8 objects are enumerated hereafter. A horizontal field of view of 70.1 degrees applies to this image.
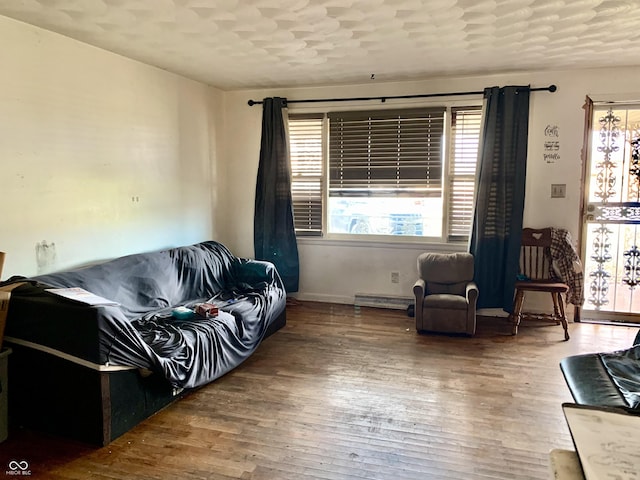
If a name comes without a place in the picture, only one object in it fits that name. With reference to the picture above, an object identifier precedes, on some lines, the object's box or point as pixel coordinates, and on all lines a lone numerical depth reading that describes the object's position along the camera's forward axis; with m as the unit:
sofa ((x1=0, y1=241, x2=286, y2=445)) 2.36
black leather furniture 1.89
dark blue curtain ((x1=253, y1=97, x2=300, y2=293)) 5.06
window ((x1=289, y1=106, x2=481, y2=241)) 4.70
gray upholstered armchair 4.06
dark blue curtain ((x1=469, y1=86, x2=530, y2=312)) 4.36
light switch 4.43
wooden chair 4.18
